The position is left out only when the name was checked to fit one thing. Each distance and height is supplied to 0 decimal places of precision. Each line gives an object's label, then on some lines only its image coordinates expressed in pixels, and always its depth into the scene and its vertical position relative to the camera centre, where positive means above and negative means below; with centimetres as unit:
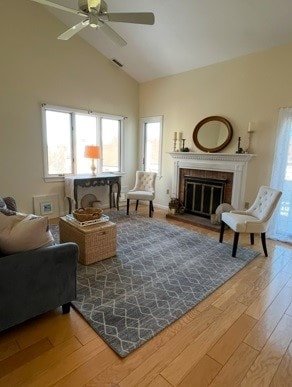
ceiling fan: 227 +141
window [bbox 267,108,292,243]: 344 -29
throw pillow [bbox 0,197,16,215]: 186 -50
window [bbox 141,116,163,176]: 549 +27
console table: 441 -59
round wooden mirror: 420 +42
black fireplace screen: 441 -78
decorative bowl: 282 -76
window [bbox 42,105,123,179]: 440 +29
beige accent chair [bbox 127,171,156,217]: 470 -75
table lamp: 464 +1
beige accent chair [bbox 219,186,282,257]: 297 -83
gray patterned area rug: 183 -133
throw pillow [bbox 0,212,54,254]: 161 -58
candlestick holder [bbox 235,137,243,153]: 397 +14
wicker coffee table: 266 -103
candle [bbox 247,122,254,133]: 385 +50
